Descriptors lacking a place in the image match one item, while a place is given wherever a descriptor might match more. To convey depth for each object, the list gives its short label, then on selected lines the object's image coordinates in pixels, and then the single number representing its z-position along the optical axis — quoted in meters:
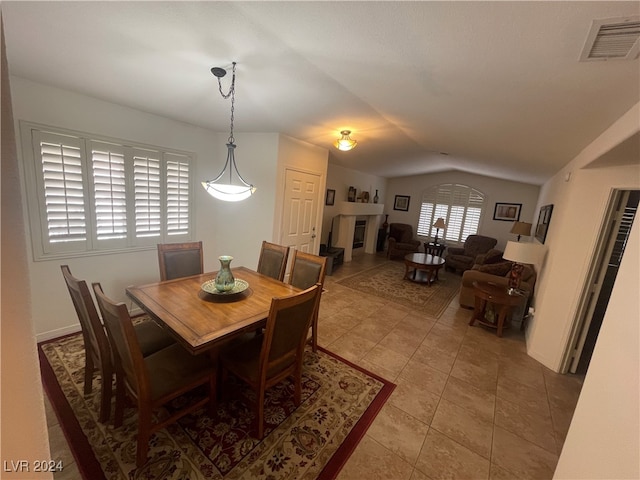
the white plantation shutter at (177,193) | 3.16
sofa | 3.59
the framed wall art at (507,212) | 6.42
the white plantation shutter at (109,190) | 2.56
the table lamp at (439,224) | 6.16
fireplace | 7.09
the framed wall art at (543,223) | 3.58
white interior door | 3.84
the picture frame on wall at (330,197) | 6.00
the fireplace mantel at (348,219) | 6.24
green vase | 2.03
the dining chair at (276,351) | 1.52
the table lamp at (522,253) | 2.93
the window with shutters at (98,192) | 2.26
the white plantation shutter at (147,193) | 2.86
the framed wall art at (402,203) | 7.99
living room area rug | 4.05
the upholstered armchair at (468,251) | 5.84
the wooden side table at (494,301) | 3.11
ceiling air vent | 0.99
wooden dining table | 1.53
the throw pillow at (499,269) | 3.85
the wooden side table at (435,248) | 6.42
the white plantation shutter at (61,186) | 2.27
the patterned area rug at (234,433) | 1.46
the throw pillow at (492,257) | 4.94
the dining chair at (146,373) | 1.33
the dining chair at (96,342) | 1.49
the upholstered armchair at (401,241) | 6.83
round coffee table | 4.88
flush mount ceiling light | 3.16
